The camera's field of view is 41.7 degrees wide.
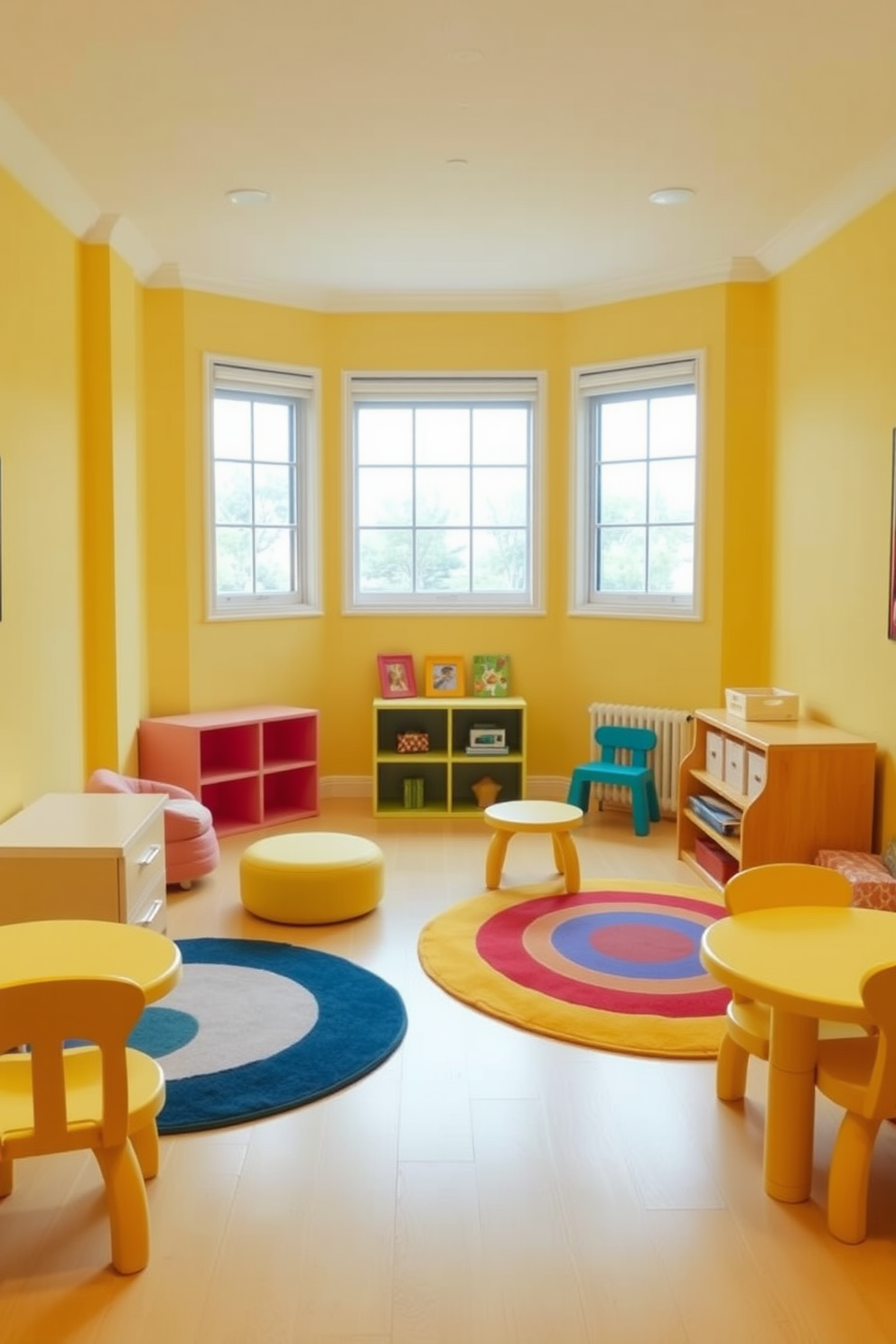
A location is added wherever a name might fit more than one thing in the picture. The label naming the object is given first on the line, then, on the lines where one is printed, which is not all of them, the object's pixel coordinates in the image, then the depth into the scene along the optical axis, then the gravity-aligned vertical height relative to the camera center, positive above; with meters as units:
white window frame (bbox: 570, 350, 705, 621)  6.08 +0.55
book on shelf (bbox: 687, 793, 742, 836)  4.95 -0.99
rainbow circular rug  3.58 -1.32
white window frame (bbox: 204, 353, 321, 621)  6.21 +0.57
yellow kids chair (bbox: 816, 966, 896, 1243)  2.41 -1.11
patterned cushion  3.95 -1.01
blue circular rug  3.13 -1.34
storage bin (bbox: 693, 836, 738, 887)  5.00 -1.20
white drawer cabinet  3.56 -0.88
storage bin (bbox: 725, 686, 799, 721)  5.10 -0.52
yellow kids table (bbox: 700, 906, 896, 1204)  2.54 -0.88
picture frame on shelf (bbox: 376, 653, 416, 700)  6.64 -0.53
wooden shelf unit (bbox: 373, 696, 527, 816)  6.45 -0.97
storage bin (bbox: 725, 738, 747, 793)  4.91 -0.76
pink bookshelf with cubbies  5.68 -0.92
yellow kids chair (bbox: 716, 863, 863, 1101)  3.11 -0.82
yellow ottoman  4.54 -1.16
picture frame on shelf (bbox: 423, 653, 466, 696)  6.69 -0.51
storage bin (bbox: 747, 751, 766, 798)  4.66 -0.75
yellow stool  4.89 -1.01
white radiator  6.13 -0.79
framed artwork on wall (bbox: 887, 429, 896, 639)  4.39 +0.02
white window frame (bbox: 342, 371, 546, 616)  6.64 +0.89
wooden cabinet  4.53 -0.82
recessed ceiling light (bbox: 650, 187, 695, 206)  4.75 +1.59
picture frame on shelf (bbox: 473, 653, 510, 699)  6.70 -0.52
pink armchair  4.86 -1.07
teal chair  5.98 -0.97
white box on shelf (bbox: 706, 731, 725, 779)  5.22 -0.77
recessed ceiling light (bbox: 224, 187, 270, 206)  4.75 +1.58
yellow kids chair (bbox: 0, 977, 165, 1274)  2.26 -1.05
